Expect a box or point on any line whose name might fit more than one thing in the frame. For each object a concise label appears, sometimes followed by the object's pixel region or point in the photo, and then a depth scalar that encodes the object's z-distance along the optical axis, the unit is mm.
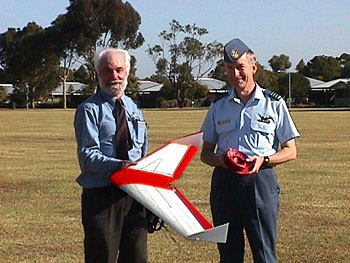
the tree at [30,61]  87438
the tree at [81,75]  110688
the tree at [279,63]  117375
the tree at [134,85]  92875
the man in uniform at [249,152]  4863
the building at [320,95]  103438
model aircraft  4391
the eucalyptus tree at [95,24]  79500
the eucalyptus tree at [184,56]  98062
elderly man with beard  4559
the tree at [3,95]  95938
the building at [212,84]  106888
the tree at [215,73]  106038
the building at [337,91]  99312
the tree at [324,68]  127750
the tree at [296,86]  94000
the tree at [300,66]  137625
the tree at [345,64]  125312
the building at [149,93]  101312
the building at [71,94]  104125
